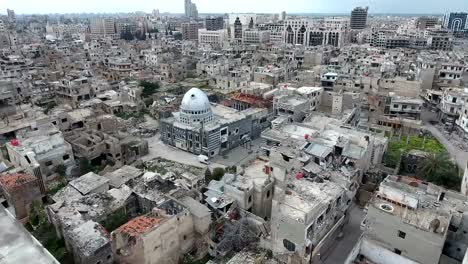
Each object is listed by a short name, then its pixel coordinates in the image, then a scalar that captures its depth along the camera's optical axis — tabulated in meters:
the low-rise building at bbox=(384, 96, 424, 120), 59.87
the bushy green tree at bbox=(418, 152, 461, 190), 40.34
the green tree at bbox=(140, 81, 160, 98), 79.44
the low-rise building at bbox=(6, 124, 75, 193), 38.91
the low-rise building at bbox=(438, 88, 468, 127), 59.38
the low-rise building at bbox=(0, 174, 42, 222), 34.00
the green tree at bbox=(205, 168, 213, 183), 40.94
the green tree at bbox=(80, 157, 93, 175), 43.72
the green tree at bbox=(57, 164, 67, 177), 42.22
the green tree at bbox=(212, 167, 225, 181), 41.71
